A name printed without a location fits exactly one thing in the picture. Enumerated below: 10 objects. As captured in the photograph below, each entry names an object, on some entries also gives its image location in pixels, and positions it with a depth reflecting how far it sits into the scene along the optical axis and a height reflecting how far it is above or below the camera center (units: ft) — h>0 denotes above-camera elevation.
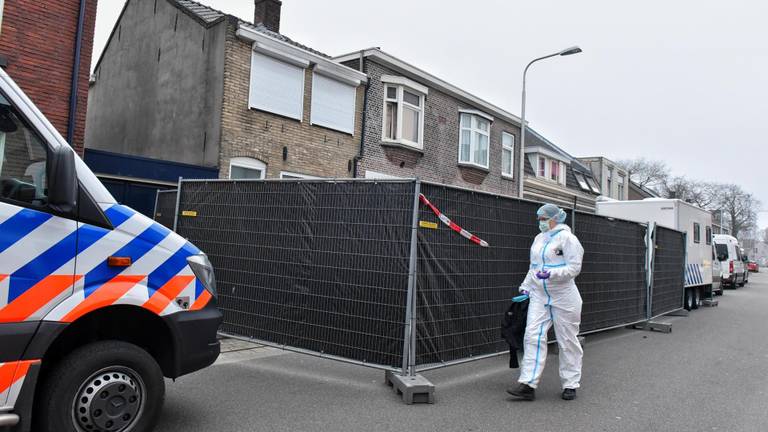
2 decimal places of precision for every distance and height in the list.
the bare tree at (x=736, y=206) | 229.86 +25.57
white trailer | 43.70 +3.19
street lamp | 58.10 +16.39
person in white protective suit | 16.71 -1.85
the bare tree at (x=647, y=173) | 220.02 +36.10
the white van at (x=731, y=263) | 75.77 +0.01
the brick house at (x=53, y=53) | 28.66 +9.87
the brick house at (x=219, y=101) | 38.83 +11.45
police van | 10.02 -1.39
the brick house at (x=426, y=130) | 51.62 +13.24
